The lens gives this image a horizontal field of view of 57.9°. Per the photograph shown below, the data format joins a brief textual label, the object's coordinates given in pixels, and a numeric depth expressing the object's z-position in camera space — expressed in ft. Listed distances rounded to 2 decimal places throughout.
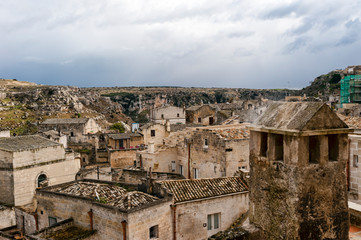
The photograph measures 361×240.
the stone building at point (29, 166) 83.92
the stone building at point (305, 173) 19.75
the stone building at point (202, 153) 73.77
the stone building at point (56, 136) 159.53
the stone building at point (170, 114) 211.41
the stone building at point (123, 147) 147.84
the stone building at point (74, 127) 194.38
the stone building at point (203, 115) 207.62
